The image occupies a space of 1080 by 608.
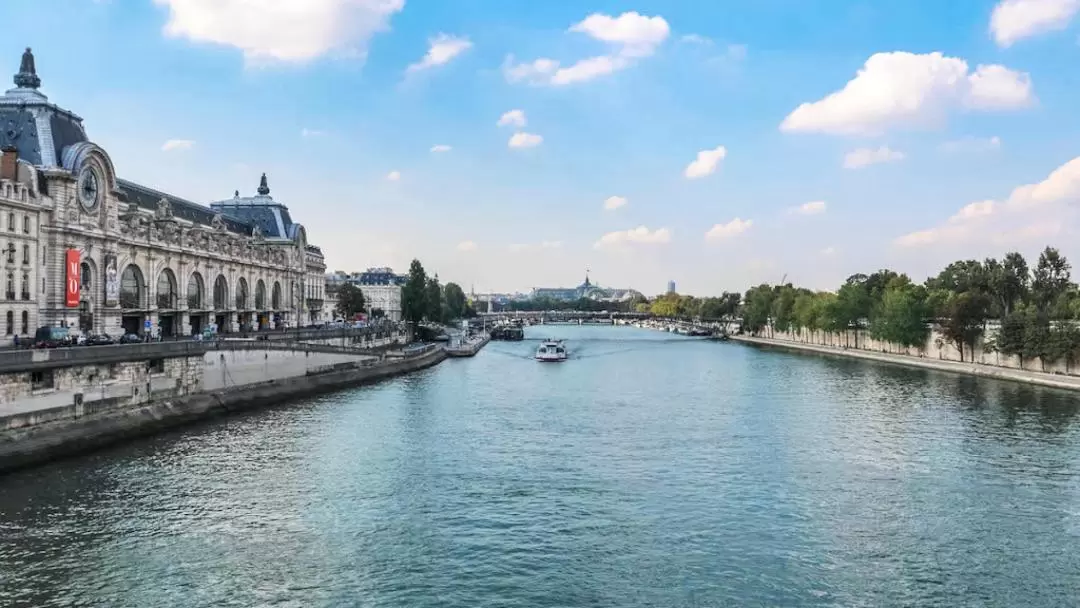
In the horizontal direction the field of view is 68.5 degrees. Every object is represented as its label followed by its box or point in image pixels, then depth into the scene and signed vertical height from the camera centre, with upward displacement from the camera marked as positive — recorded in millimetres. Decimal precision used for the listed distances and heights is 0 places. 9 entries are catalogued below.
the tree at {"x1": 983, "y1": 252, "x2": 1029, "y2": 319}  97375 +3610
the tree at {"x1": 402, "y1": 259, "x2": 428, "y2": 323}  119250 +4609
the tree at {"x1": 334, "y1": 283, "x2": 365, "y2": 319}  140625 +4179
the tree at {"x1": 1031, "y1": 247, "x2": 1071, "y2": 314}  94362 +4126
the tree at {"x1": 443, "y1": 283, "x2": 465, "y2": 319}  186788 +5884
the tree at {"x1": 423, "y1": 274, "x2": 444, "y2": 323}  125319 +3719
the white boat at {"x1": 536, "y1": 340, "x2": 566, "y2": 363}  95125 -3786
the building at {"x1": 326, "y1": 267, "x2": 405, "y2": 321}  191250 +6560
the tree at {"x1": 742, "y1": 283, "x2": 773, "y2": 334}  152250 +1436
